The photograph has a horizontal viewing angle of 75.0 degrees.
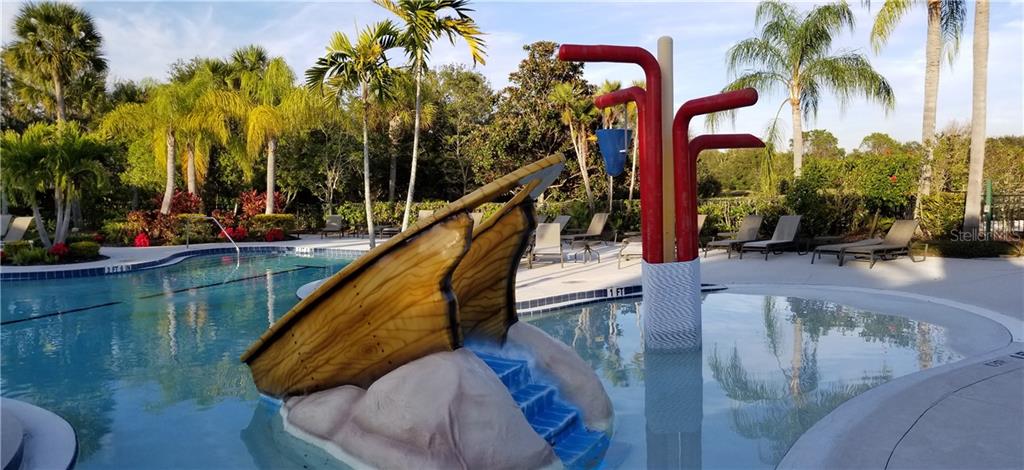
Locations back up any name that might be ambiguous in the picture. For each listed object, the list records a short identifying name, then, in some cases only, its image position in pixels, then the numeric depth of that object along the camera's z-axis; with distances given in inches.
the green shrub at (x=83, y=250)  621.9
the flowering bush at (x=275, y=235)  880.9
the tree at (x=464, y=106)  1130.0
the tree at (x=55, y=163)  573.0
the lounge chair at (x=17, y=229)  671.1
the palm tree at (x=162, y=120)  876.0
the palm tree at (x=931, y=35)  613.6
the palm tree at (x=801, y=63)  773.3
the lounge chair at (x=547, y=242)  530.0
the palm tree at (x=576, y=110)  918.4
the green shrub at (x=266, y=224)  887.7
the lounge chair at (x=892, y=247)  475.5
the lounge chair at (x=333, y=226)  922.7
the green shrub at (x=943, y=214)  577.9
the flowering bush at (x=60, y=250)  613.6
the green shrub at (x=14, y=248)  602.1
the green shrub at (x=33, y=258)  590.6
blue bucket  288.0
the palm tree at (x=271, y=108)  890.1
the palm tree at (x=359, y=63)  517.7
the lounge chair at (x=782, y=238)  538.0
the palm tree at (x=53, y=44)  950.4
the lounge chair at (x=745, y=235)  564.2
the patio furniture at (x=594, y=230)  647.1
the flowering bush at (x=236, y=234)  854.5
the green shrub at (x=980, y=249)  500.4
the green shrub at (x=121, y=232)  803.4
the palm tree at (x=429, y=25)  508.7
